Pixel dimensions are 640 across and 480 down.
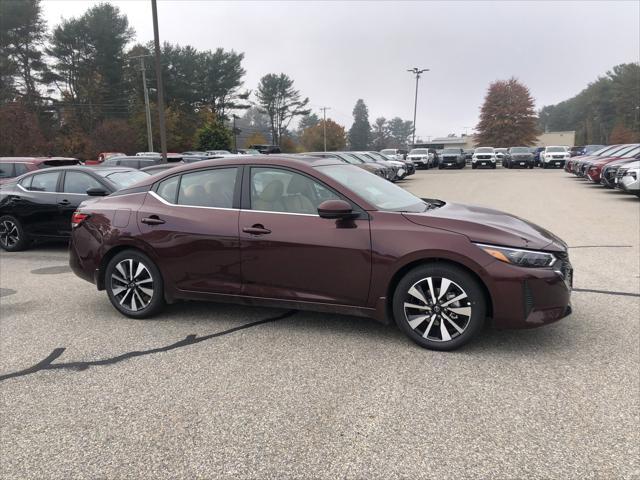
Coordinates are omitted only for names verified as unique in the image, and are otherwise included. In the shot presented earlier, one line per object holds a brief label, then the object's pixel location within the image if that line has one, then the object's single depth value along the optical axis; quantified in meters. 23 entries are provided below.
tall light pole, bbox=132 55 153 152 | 35.36
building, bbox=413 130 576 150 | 103.62
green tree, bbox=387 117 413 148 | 185.69
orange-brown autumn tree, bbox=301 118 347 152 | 97.75
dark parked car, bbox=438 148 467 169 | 38.62
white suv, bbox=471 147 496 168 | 38.31
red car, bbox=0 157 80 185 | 11.23
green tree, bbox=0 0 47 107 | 46.53
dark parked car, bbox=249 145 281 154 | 46.86
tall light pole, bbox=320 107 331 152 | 90.23
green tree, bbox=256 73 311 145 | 89.00
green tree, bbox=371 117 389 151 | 159.39
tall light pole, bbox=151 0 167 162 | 18.44
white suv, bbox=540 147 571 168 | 35.88
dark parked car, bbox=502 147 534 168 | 37.16
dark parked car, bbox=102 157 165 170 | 16.31
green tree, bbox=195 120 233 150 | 54.78
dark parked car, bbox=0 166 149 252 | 8.48
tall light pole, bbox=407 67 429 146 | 59.92
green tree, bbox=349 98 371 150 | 141.25
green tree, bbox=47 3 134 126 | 51.25
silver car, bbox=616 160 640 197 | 13.95
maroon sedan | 3.86
